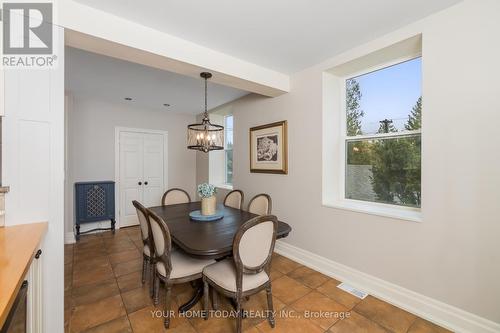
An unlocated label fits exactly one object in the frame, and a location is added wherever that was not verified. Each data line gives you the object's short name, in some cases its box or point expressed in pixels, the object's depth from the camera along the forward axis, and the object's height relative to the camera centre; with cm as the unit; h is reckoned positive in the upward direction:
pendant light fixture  250 +35
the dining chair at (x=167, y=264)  173 -84
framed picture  309 +27
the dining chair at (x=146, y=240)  205 -74
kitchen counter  79 -44
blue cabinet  381 -64
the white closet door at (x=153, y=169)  477 -6
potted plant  245 -37
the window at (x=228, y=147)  481 +43
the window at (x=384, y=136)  215 +33
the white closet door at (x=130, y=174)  447 -15
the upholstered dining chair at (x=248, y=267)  158 -78
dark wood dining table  162 -59
